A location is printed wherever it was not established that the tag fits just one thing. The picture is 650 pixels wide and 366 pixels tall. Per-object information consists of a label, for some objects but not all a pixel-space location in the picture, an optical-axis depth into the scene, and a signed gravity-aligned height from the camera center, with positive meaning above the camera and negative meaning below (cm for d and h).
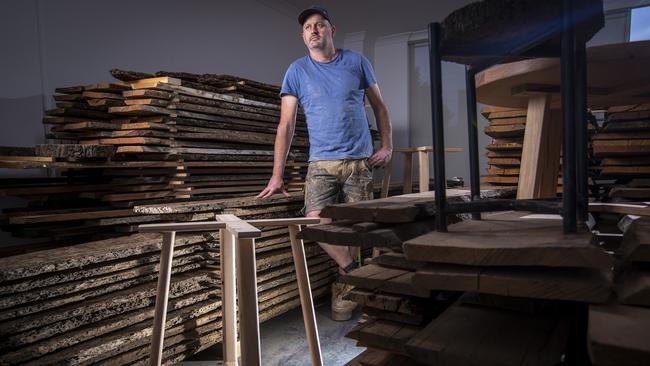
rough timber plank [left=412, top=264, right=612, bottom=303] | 89 -25
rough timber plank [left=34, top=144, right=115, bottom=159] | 273 +16
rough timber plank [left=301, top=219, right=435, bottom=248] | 134 -21
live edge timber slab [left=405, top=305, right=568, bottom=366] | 93 -40
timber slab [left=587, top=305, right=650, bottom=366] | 72 -30
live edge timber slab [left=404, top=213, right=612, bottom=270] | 90 -19
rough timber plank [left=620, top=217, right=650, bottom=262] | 105 -21
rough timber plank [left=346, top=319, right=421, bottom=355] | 126 -48
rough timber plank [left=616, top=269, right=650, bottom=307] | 93 -29
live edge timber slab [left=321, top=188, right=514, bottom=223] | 138 -14
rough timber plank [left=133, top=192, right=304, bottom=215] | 317 -24
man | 349 +38
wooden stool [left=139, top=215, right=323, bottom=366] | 196 -51
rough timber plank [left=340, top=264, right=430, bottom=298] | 130 -34
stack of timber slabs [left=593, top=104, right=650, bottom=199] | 328 +7
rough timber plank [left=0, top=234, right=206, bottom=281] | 226 -43
